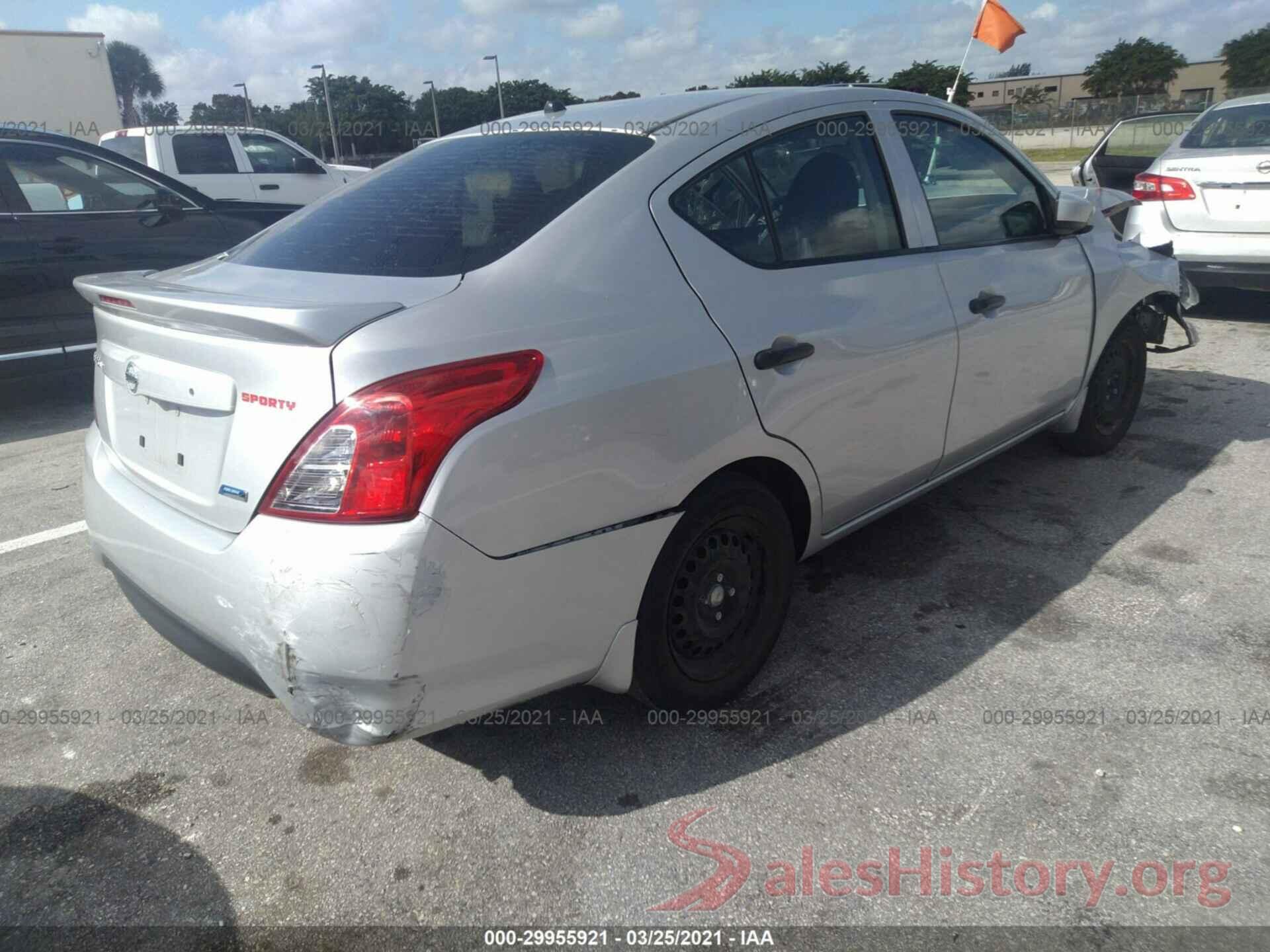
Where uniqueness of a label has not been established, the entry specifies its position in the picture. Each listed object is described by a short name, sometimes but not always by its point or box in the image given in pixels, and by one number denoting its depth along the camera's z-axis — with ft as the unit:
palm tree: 358.02
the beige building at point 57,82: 79.00
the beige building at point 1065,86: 223.51
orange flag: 31.76
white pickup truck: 38.91
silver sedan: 6.38
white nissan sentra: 21.38
